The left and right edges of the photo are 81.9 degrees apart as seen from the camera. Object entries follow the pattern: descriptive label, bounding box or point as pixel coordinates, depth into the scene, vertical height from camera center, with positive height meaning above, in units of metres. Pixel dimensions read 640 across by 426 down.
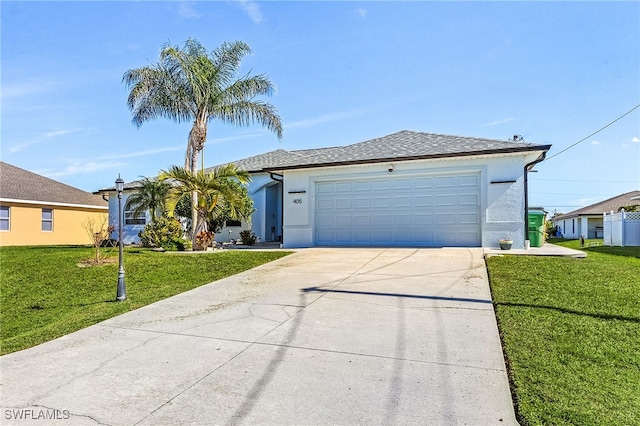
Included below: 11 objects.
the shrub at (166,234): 14.19 -0.59
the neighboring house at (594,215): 32.53 +0.76
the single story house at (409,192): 11.41 +1.03
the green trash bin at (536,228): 12.67 -0.17
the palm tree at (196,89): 14.47 +5.37
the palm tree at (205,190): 12.79 +1.07
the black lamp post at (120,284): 6.75 -1.19
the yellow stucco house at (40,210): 20.05 +0.56
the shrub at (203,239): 13.55 -0.69
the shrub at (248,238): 16.92 -0.79
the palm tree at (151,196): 18.08 +1.17
